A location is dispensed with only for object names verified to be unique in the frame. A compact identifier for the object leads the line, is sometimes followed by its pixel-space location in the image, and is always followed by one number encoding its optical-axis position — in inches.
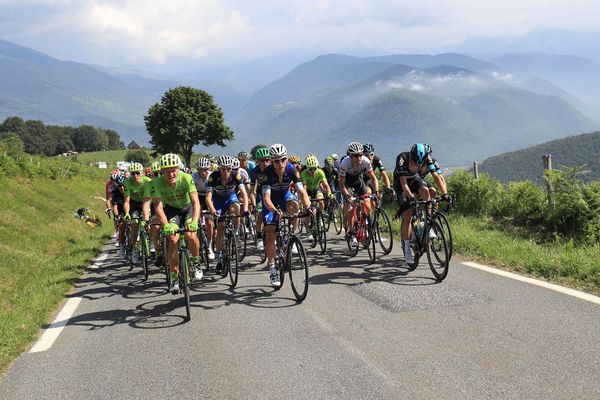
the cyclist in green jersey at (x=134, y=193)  413.7
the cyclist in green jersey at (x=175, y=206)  262.5
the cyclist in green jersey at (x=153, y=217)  284.5
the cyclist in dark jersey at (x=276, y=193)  297.3
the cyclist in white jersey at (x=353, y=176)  373.1
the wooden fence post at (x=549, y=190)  410.0
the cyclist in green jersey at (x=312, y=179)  458.6
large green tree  2714.1
